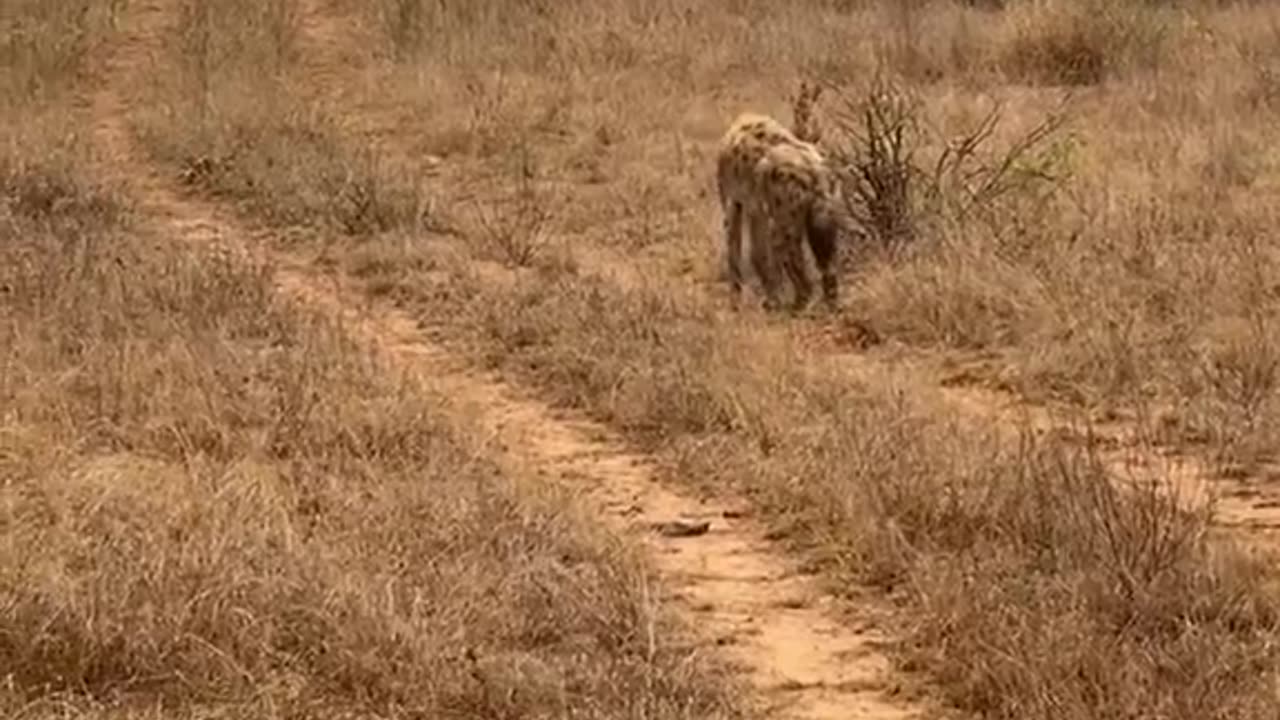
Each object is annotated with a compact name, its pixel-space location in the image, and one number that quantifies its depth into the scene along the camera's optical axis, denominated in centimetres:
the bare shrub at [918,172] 2092
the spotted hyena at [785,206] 1891
